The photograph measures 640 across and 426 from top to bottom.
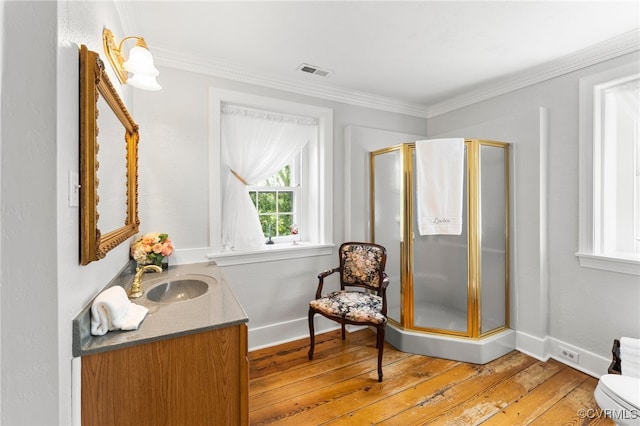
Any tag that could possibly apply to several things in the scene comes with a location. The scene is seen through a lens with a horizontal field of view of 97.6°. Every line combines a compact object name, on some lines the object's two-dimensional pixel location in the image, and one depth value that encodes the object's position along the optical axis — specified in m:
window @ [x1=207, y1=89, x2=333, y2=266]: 2.44
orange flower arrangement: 1.81
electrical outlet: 2.15
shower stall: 2.32
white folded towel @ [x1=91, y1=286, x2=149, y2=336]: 0.98
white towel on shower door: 2.31
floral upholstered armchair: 2.10
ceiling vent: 2.31
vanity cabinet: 0.94
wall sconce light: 1.30
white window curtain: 2.42
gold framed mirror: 0.94
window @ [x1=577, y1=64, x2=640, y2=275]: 1.99
